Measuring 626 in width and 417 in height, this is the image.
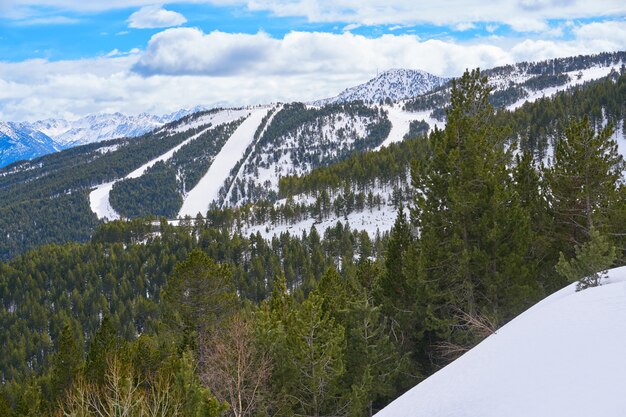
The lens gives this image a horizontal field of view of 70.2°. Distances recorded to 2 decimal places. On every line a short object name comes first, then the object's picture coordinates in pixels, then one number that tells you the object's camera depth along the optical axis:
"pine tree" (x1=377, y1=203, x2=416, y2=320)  26.63
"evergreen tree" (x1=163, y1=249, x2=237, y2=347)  30.33
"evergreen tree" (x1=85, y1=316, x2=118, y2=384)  37.52
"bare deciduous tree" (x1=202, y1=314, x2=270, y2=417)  22.09
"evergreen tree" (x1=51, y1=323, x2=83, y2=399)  42.59
